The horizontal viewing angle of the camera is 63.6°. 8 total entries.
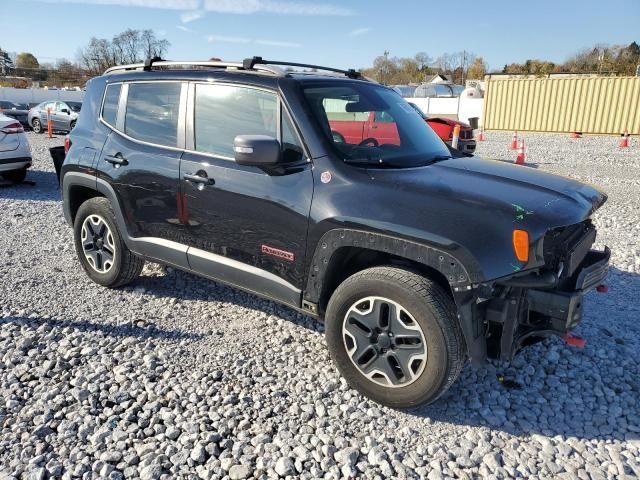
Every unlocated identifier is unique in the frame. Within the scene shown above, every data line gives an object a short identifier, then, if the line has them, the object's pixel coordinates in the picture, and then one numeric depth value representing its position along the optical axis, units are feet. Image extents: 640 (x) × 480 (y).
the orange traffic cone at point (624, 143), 60.75
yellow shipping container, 76.28
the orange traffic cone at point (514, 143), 56.28
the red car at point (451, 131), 42.68
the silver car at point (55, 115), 65.26
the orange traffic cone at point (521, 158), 40.24
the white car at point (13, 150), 29.55
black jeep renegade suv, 9.16
